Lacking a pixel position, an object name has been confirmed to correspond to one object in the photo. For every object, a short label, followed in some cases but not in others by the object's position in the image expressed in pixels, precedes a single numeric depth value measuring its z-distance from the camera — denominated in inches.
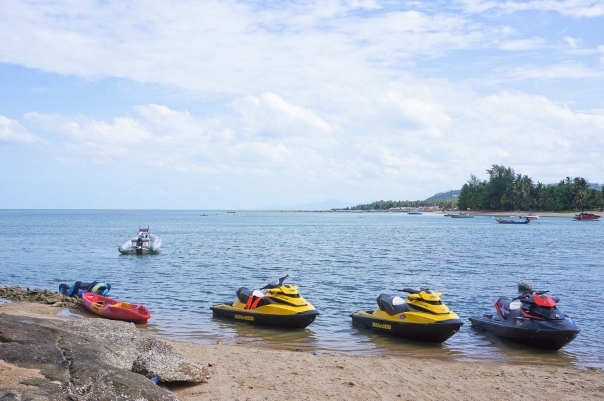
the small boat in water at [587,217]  4488.2
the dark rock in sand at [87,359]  245.0
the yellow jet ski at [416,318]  498.6
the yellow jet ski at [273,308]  557.3
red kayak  602.9
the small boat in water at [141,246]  1605.6
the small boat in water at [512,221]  4023.1
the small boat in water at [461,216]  6245.1
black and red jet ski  480.4
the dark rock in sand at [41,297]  699.4
